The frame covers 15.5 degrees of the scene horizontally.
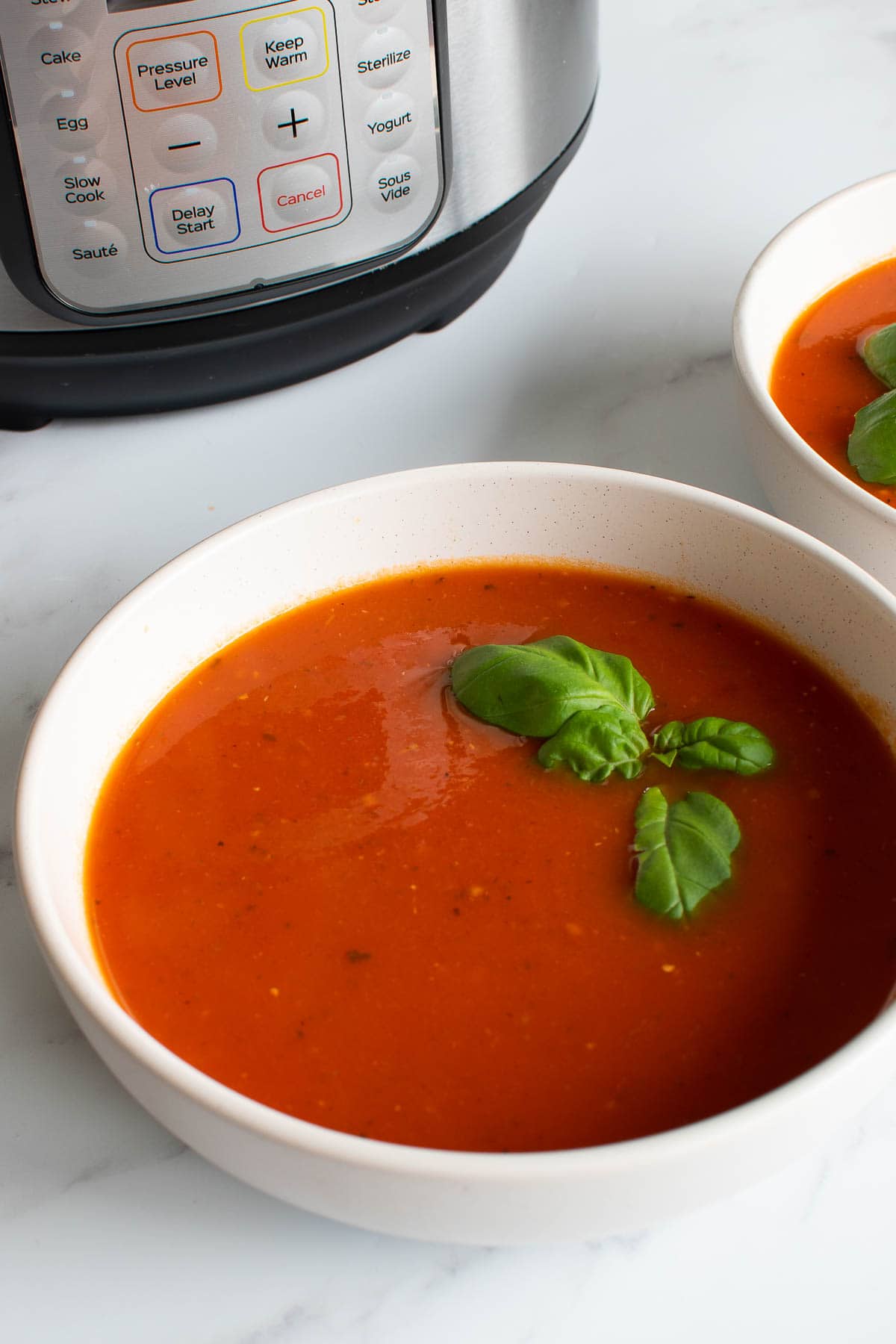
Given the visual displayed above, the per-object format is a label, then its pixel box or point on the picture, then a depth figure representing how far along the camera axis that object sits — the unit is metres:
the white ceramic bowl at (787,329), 0.79
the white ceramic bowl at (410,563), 0.66
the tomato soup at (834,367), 0.84
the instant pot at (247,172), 0.77
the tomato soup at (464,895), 0.70
